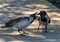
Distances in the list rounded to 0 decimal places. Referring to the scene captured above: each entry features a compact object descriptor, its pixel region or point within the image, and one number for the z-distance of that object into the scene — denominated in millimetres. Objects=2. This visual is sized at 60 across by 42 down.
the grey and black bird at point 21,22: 5398
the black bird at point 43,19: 5793
